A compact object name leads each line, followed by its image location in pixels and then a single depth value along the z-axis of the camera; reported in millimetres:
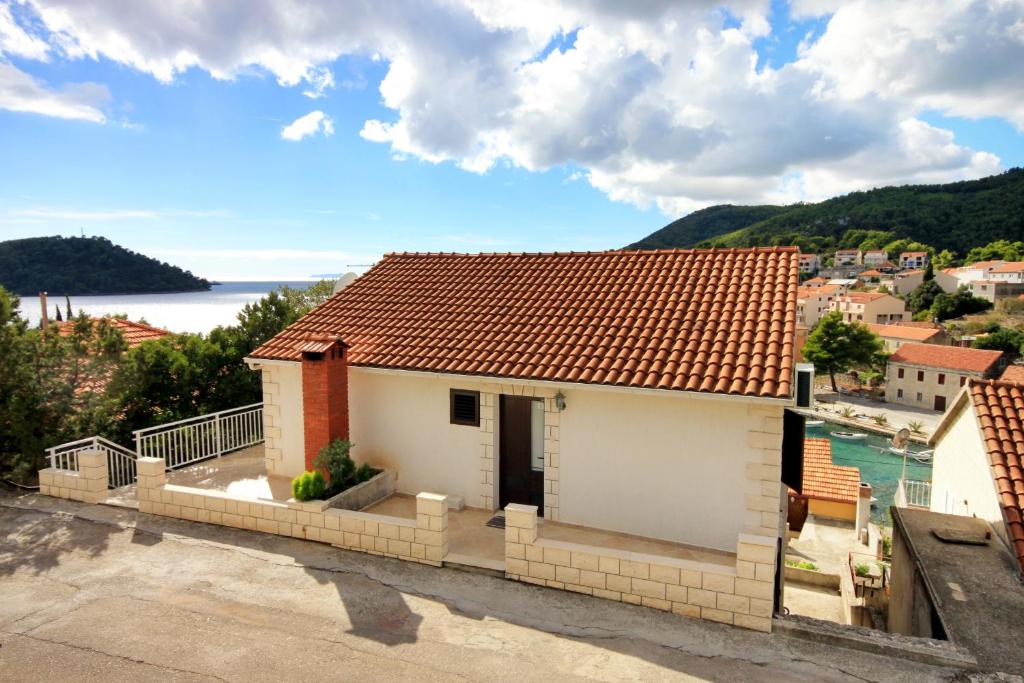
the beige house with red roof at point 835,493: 19984
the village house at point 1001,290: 91250
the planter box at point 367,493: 9376
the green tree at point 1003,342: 68125
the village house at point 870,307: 87750
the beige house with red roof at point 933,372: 59531
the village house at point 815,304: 100312
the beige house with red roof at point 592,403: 7781
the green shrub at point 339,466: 9641
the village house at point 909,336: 70000
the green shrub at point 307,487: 9047
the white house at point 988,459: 8133
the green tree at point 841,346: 67438
